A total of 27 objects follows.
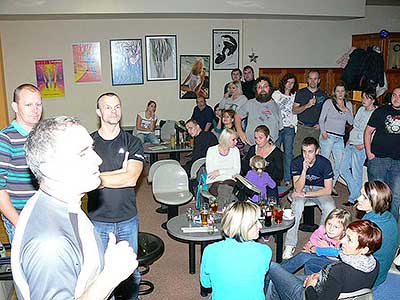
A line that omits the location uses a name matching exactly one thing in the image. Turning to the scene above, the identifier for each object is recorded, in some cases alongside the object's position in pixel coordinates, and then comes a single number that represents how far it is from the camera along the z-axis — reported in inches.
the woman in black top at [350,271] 105.8
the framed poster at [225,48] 363.3
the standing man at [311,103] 262.1
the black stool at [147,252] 146.4
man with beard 242.4
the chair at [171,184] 211.2
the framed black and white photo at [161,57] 352.5
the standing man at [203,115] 318.0
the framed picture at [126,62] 346.6
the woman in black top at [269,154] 198.5
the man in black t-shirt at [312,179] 189.8
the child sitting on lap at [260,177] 184.7
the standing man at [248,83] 308.8
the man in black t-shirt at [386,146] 196.4
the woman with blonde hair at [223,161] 198.5
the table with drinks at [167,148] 264.7
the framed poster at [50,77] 335.6
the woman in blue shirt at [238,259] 106.3
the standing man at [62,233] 54.5
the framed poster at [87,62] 339.8
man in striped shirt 107.3
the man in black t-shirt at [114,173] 121.3
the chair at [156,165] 219.7
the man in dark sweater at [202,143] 231.3
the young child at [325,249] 141.6
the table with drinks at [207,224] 153.6
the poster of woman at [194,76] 362.6
